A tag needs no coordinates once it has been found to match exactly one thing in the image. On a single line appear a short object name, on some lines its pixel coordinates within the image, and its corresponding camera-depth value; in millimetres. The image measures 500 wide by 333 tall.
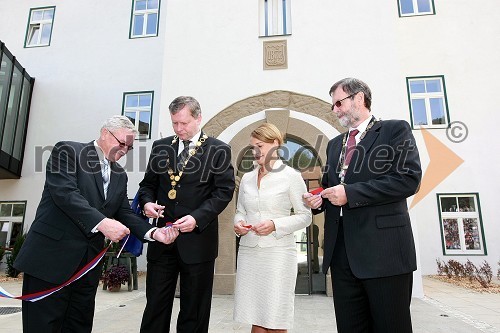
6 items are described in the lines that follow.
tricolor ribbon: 2013
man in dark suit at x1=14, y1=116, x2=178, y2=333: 2088
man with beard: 1871
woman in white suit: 2531
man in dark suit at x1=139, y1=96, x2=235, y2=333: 2387
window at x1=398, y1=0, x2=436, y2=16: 10547
